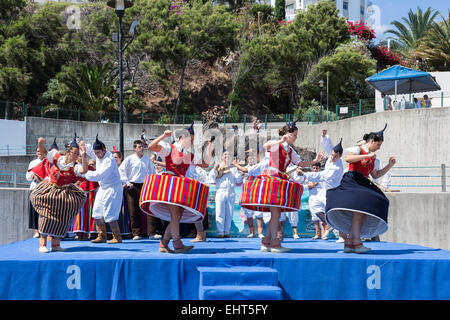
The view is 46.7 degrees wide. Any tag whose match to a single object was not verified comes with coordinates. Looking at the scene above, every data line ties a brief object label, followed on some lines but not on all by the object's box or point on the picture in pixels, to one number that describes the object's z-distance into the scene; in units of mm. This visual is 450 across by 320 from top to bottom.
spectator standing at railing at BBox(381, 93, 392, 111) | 21469
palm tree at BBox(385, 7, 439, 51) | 50469
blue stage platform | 6078
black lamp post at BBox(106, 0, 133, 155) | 13609
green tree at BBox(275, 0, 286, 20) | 48156
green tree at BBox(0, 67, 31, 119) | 32531
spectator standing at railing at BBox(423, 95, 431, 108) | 21170
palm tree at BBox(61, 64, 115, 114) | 32844
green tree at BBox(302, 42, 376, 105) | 36625
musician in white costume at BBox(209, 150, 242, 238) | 10359
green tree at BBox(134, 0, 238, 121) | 34781
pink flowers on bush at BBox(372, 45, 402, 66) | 42250
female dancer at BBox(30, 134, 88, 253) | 7141
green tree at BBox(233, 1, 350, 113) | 37688
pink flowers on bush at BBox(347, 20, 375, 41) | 42062
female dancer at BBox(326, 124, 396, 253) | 6598
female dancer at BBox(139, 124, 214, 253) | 6527
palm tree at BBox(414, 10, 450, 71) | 33594
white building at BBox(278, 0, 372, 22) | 76812
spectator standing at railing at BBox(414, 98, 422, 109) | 20698
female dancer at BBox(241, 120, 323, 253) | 6789
